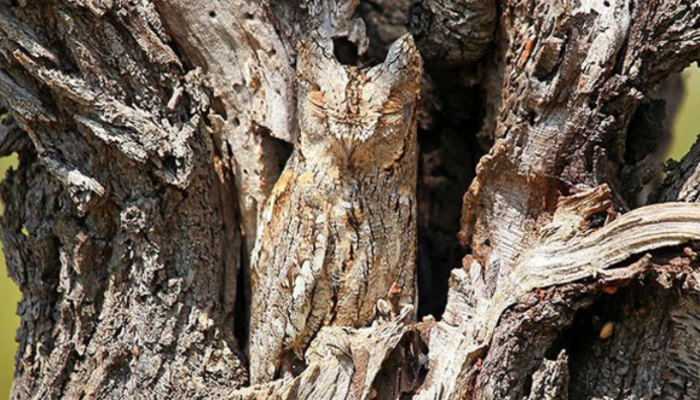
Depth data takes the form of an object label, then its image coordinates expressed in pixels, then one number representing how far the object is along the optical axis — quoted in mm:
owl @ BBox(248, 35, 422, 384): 4250
